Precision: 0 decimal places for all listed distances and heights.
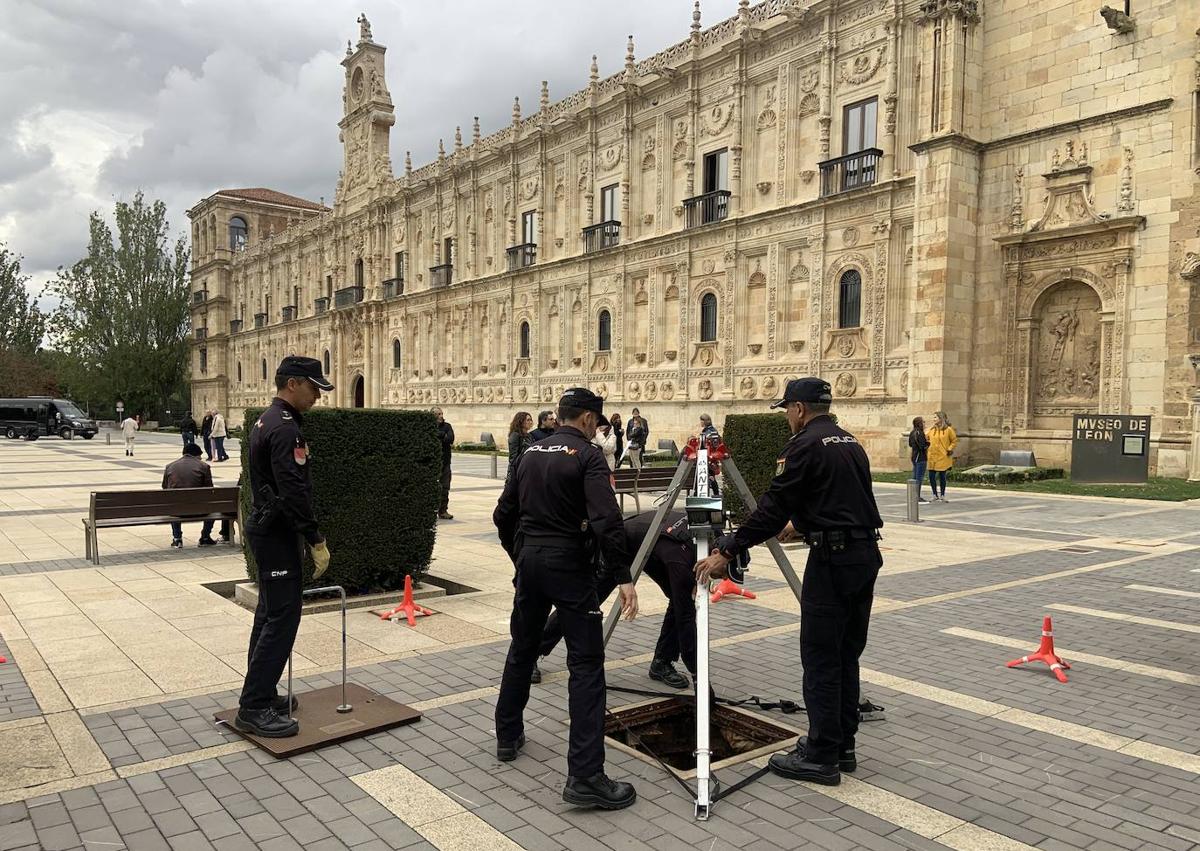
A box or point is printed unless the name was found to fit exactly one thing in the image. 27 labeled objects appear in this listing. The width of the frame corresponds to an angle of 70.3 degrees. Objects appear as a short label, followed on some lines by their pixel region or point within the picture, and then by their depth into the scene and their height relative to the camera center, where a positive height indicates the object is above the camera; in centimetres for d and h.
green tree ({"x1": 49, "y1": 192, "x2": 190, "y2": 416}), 6384 +598
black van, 4975 -168
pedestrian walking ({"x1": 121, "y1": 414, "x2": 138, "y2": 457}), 3356 -153
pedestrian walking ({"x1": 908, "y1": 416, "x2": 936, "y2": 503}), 1723 -95
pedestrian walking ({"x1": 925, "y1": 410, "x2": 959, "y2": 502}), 1744 -91
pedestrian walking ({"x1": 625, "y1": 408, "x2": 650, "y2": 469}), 2419 -117
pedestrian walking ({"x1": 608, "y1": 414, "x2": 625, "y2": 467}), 2214 -108
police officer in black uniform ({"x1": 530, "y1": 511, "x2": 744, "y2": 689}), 582 -130
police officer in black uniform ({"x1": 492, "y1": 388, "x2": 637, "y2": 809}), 416 -92
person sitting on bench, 1190 -116
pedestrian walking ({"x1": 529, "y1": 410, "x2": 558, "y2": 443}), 1003 -31
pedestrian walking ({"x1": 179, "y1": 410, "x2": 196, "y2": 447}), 1858 -81
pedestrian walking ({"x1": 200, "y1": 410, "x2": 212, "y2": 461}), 2914 -140
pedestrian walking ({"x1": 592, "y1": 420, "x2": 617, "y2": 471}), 1847 -108
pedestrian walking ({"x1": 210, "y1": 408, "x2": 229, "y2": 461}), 2821 -135
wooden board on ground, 473 -195
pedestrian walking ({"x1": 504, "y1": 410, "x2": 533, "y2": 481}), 1203 -53
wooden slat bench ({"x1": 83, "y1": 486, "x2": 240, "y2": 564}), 1048 -147
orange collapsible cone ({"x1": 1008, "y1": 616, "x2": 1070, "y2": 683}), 624 -187
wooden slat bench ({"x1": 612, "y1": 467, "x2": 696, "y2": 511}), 1414 -142
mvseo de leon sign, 1881 -103
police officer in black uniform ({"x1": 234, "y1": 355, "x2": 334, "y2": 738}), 486 -90
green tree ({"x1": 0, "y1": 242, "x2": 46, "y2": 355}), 7081 +636
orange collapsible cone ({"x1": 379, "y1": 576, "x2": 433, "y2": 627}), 767 -195
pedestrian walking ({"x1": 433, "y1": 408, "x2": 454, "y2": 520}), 1468 -118
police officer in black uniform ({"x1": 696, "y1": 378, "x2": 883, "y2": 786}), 441 -83
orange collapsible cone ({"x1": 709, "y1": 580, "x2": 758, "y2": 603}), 870 -197
